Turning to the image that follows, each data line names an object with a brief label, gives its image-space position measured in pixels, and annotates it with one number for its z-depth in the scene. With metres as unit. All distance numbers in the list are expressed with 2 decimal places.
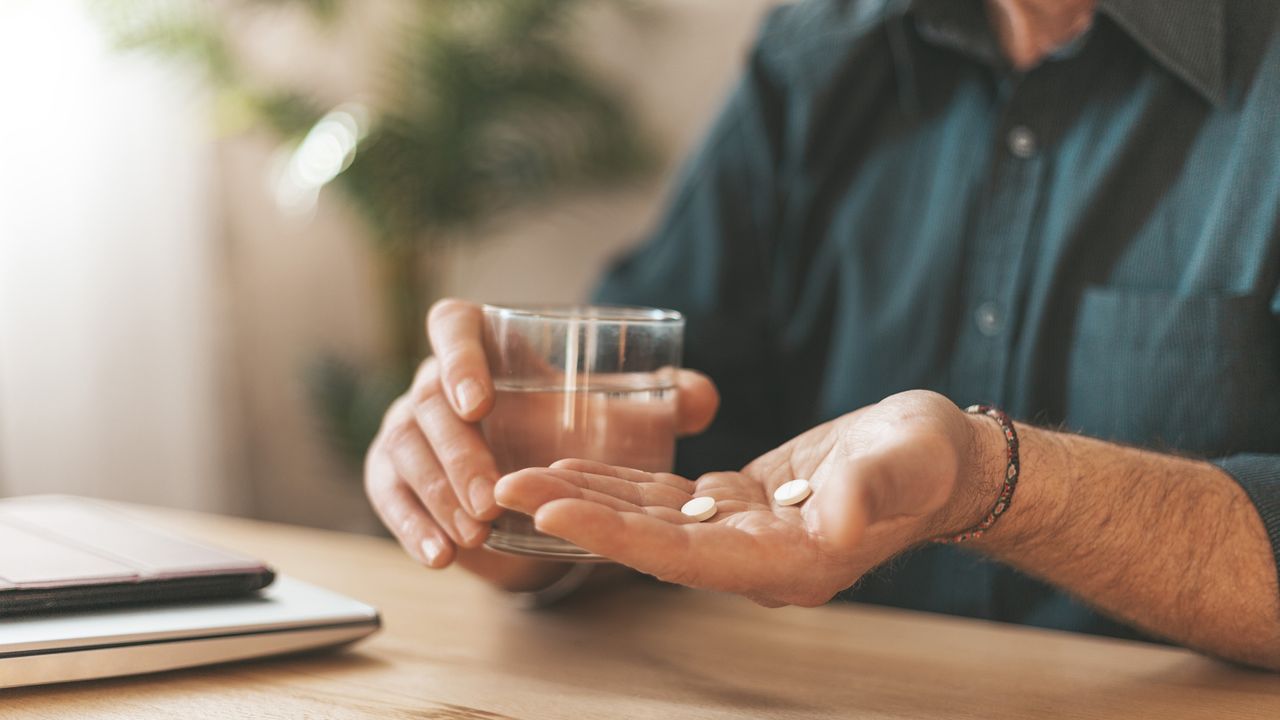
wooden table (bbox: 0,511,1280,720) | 0.64
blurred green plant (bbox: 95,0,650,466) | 2.12
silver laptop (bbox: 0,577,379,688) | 0.63
